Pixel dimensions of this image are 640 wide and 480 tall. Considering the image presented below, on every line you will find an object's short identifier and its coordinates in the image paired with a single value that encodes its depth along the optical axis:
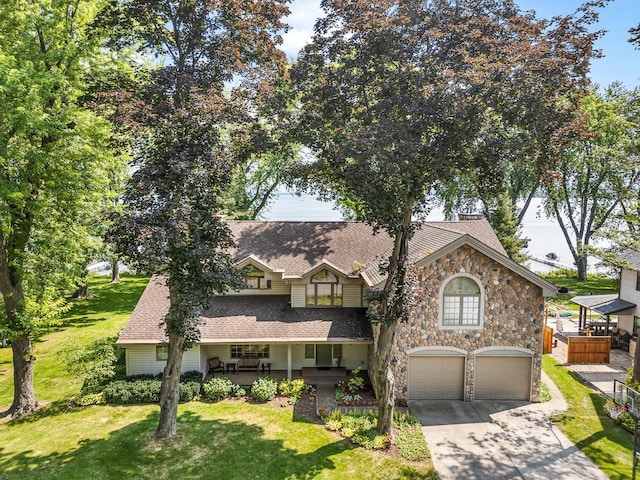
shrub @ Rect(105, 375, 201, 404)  17.23
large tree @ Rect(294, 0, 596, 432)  11.84
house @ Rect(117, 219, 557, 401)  17.05
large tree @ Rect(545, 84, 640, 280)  35.62
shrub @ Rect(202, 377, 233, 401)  17.55
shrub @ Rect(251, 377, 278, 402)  17.41
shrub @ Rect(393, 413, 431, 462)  13.68
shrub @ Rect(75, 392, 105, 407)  17.14
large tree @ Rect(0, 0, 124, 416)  13.97
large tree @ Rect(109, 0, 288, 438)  12.31
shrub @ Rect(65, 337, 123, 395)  17.12
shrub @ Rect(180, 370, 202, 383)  18.18
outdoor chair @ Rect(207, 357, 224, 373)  19.92
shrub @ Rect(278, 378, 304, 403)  17.68
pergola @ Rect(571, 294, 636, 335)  23.34
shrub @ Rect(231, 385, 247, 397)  17.89
